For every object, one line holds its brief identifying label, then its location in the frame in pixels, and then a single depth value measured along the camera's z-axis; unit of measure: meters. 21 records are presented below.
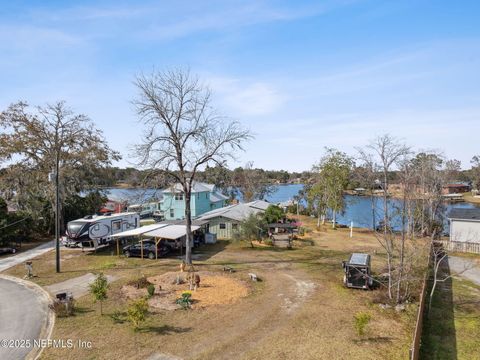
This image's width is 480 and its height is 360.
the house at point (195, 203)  53.59
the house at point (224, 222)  38.62
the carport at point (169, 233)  27.88
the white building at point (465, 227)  33.88
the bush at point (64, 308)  15.91
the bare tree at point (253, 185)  78.45
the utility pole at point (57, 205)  22.80
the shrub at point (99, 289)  15.38
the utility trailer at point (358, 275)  19.55
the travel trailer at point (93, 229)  31.69
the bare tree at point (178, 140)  25.42
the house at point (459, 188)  110.18
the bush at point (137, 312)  13.40
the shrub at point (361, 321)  12.83
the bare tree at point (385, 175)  17.23
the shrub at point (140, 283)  20.16
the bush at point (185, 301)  16.72
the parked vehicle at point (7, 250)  31.59
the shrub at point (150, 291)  18.28
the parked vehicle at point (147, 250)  29.09
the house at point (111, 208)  59.50
